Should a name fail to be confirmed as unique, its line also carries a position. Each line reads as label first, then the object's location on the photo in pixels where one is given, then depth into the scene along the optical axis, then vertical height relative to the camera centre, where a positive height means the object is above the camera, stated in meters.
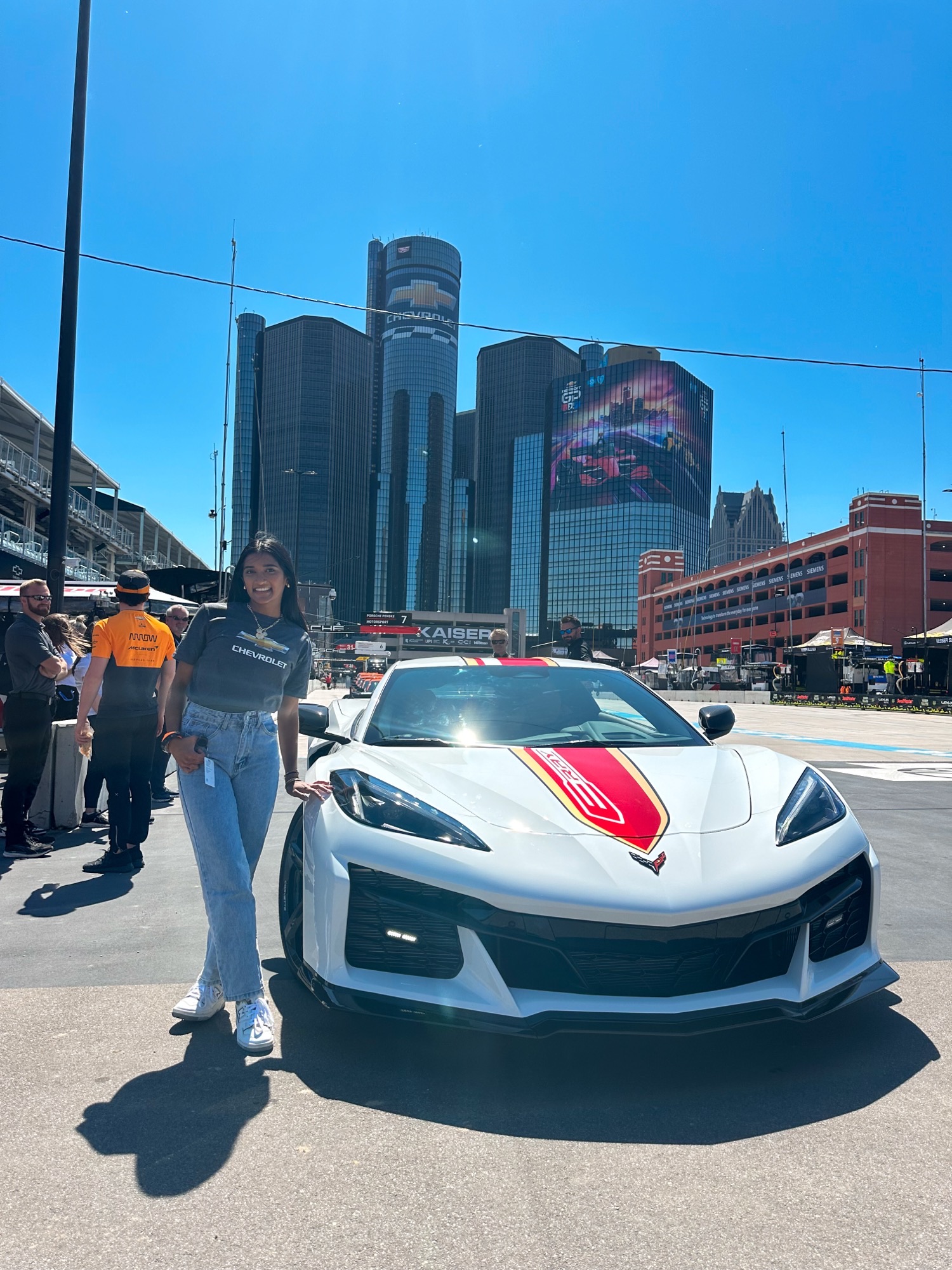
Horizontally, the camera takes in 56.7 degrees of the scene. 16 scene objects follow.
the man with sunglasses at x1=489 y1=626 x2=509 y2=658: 9.04 +0.37
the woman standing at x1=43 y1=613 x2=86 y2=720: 6.59 +0.10
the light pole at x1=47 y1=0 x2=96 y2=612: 8.54 +3.16
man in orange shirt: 5.41 -0.27
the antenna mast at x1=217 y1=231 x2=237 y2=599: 20.06 +3.93
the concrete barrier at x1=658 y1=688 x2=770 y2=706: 48.34 -0.86
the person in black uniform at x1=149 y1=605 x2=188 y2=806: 7.84 -0.87
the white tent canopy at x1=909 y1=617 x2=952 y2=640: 40.81 +2.70
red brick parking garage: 67.75 +8.86
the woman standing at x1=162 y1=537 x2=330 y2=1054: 2.91 -0.26
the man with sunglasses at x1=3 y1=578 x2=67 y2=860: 5.66 -0.30
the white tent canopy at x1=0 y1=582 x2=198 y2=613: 11.41 +0.94
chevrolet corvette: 2.47 -0.63
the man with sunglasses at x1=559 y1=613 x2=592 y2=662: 8.56 +0.39
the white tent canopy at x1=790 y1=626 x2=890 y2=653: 46.56 +2.50
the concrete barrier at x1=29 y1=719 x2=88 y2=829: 6.59 -0.92
